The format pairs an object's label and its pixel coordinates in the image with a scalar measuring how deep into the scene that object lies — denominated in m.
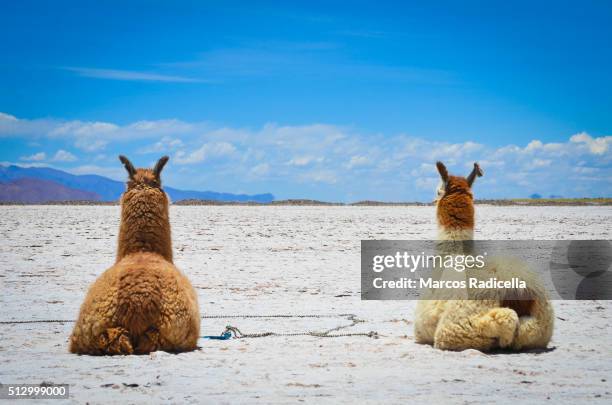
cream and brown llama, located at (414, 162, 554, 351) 6.25
